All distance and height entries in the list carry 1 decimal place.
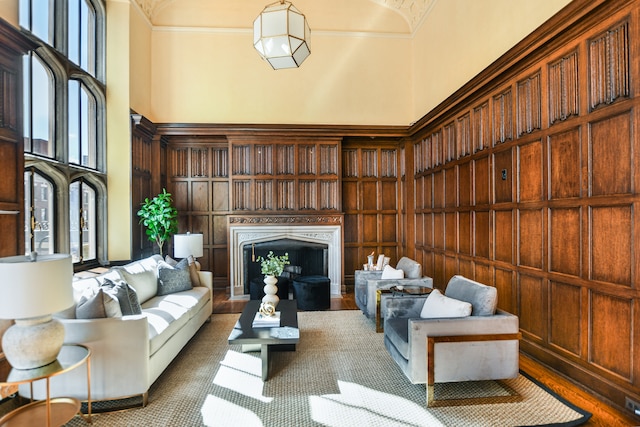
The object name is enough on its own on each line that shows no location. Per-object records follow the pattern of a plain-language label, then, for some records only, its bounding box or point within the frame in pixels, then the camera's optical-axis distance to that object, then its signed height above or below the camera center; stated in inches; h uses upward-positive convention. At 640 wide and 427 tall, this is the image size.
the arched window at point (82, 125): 175.5 +50.9
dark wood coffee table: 116.6 -43.2
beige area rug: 95.8 -58.6
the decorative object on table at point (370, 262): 210.9 -30.8
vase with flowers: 149.9 -27.9
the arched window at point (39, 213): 141.9 +1.9
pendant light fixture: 136.7 +76.0
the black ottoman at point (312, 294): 208.4 -49.9
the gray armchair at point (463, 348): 102.6 -41.8
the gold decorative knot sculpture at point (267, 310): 137.0 -38.9
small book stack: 129.8 -41.9
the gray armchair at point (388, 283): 170.7 -35.4
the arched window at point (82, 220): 176.1 -1.8
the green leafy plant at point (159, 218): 218.2 -1.1
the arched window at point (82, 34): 175.0 +101.1
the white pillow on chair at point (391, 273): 176.1 -31.9
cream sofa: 99.5 -43.7
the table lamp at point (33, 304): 78.9 -21.2
